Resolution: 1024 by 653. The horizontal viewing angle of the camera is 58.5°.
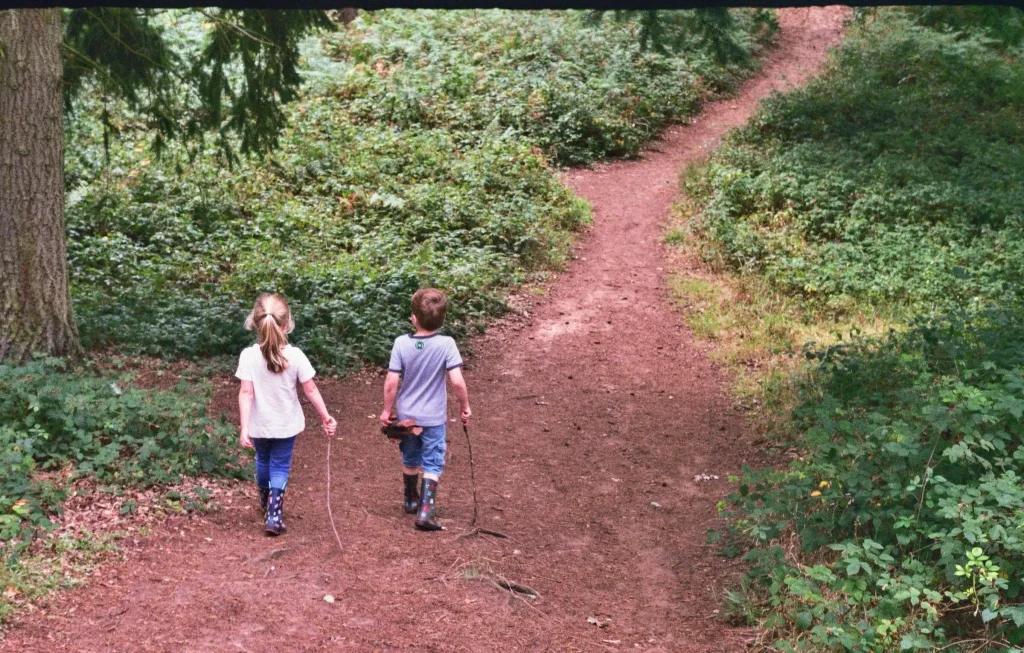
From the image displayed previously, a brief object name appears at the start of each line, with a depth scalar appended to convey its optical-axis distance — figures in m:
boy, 5.92
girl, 5.59
